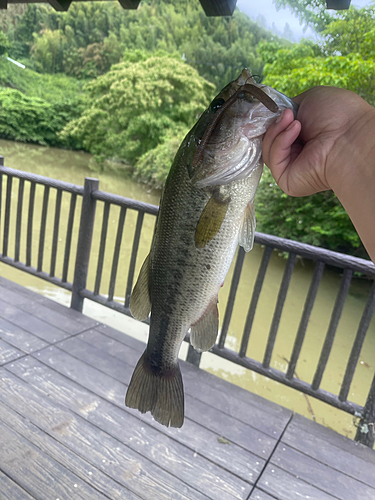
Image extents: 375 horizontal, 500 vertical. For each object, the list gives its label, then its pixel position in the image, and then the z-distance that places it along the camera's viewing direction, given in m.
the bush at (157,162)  13.47
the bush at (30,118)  21.41
